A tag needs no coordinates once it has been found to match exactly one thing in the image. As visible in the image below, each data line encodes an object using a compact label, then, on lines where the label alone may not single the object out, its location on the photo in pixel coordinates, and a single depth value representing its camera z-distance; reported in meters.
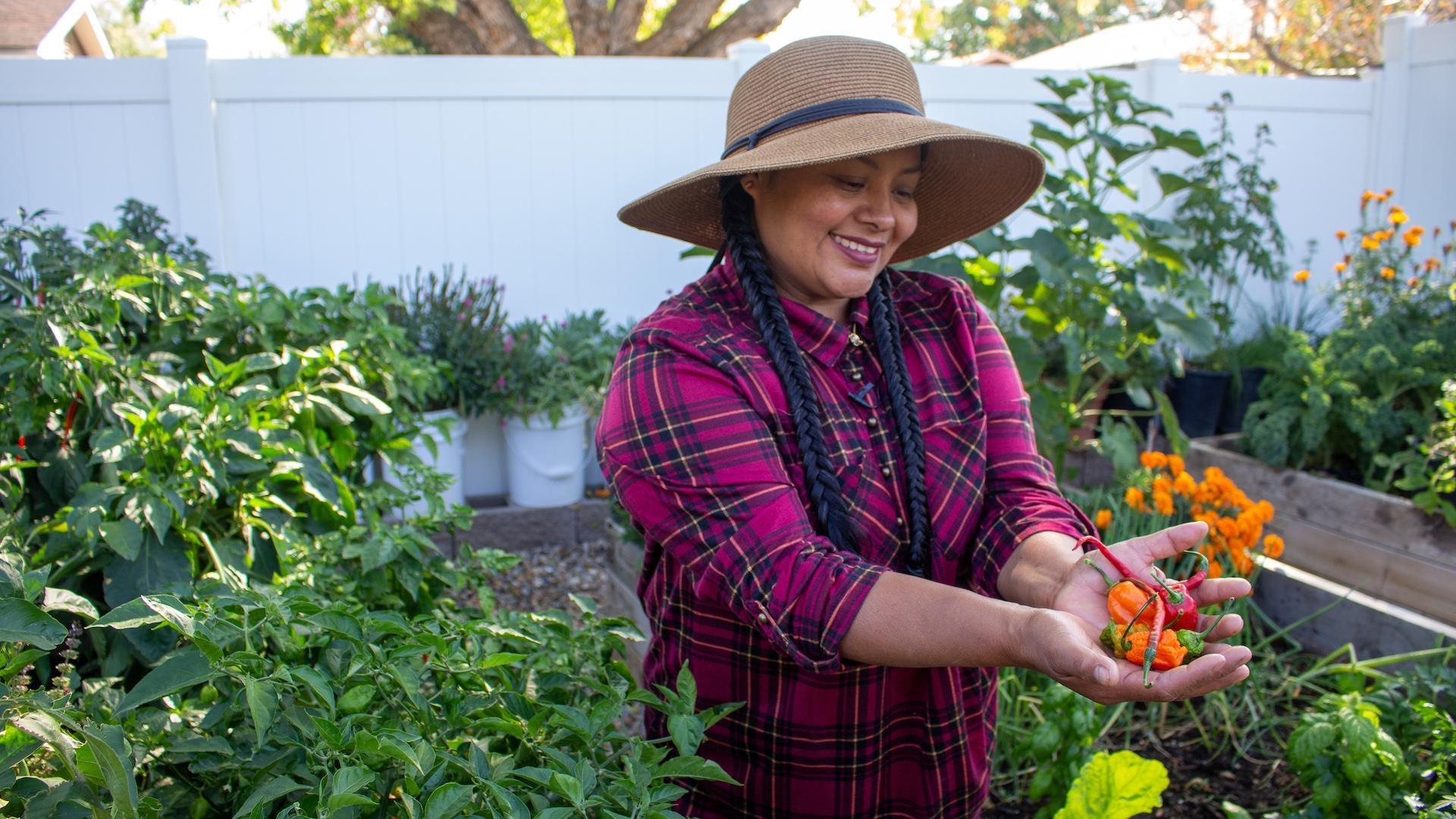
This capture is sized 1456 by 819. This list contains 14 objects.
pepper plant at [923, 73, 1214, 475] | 3.52
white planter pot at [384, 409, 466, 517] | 4.59
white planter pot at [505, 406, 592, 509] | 4.91
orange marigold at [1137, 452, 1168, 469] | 3.01
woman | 1.34
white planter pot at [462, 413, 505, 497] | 5.23
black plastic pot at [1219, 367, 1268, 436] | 5.63
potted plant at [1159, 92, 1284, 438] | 5.59
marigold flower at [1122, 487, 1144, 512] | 2.99
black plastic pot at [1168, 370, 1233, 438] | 5.58
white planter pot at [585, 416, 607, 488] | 5.34
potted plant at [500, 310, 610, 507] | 4.82
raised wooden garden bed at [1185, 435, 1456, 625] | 3.33
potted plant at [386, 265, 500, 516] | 4.71
